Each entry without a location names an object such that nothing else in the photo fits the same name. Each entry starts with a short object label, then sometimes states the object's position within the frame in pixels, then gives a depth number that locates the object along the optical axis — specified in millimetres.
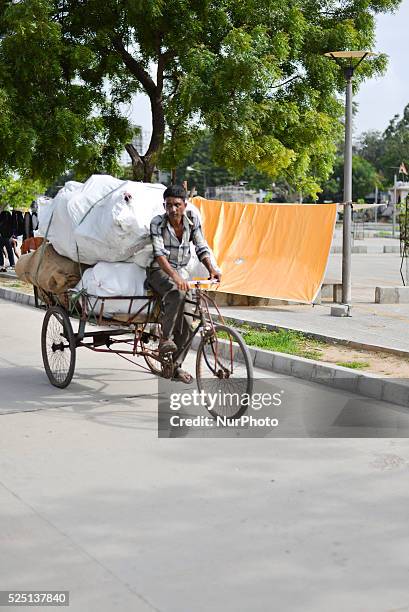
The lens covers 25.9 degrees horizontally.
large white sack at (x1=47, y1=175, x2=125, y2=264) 7551
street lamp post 12641
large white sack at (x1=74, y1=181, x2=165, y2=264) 7148
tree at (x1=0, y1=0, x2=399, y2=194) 17000
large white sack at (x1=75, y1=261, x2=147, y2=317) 7164
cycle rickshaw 6539
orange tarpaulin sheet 12867
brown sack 7637
